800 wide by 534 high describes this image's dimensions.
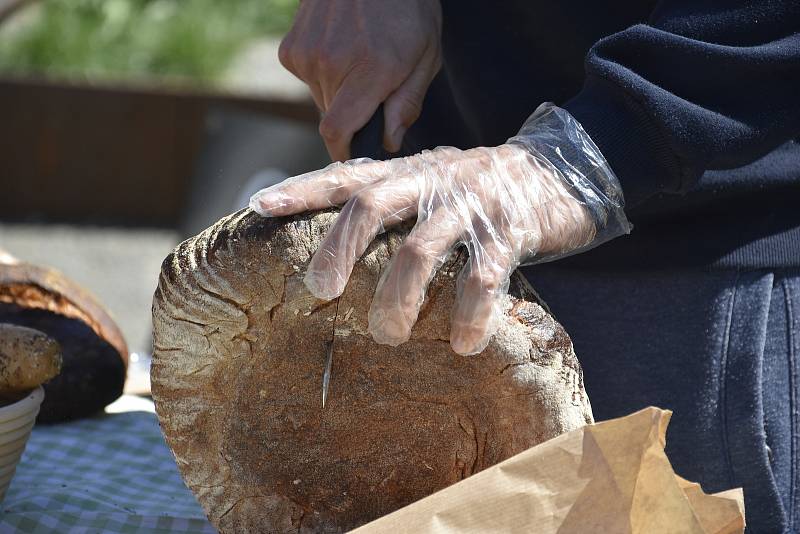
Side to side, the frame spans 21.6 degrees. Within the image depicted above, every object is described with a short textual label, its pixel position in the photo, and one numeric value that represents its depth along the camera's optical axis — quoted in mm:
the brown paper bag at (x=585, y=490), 1261
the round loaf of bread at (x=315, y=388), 1323
